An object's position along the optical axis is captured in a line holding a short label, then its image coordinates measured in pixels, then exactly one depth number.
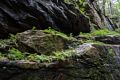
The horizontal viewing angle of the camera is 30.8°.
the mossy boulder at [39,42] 8.27
